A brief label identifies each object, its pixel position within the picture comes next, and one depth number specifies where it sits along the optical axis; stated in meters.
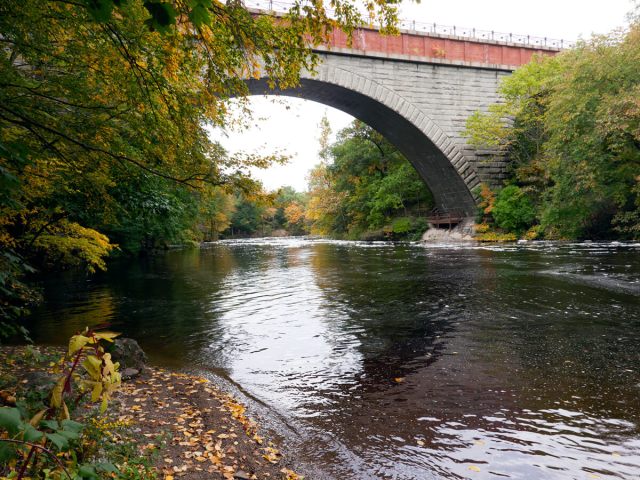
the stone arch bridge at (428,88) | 23.56
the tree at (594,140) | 16.89
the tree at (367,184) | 35.66
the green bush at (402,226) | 33.34
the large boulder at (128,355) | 4.64
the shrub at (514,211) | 24.84
